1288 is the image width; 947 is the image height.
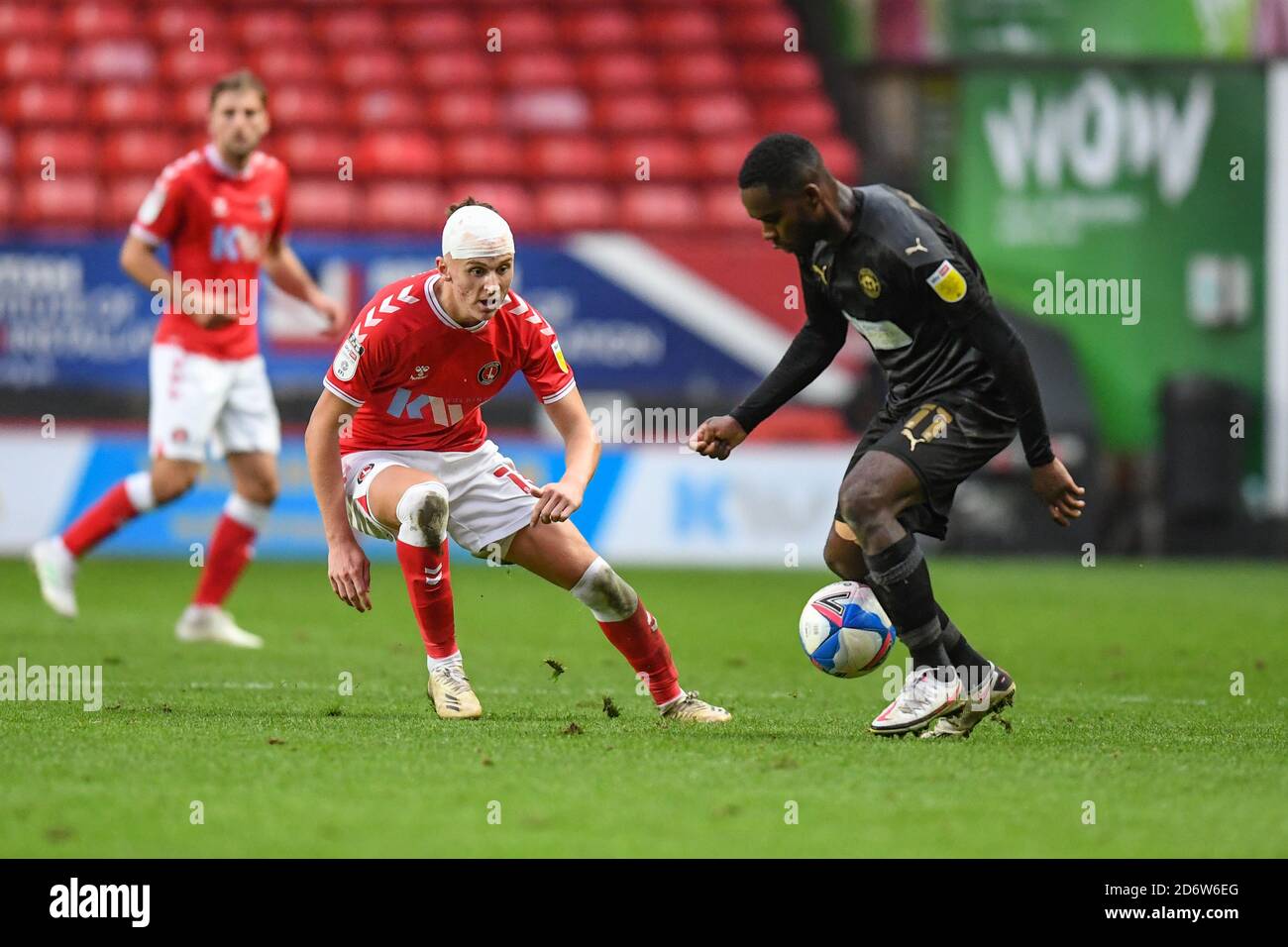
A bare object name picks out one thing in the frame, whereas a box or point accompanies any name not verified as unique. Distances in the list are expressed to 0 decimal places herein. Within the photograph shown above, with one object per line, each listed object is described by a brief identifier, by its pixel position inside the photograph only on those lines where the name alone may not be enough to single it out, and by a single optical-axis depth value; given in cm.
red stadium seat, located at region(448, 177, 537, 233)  1577
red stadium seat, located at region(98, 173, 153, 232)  1499
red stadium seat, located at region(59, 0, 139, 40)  1708
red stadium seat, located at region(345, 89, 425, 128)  1664
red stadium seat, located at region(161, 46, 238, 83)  1686
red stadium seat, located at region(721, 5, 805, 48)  1789
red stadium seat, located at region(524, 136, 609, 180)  1638
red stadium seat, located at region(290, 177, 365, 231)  1540
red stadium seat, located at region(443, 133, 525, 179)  1625
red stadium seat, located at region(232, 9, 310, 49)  1739
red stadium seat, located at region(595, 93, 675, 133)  1697
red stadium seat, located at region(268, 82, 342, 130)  1650
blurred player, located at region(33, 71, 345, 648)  848
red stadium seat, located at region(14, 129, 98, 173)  1560
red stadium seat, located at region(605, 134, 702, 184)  1653
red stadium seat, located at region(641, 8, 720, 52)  1789
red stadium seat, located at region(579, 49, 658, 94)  1736
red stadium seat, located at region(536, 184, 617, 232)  1593
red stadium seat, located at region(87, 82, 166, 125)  1620
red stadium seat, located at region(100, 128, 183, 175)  1570
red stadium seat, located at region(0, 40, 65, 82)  1659
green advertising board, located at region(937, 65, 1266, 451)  1636
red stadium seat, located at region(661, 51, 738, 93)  1752
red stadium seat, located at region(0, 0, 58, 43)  1695
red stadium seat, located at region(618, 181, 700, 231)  1614
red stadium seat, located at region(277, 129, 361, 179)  1602
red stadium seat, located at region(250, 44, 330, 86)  1698
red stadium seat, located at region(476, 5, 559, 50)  1762
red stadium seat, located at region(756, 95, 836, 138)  1694
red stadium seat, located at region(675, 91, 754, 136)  1702
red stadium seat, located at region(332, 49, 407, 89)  1712
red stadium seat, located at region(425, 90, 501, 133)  1677
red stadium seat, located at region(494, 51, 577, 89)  1727
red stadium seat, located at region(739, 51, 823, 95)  1742
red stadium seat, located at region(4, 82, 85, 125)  1611
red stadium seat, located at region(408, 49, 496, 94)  1716
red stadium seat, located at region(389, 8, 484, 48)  1756
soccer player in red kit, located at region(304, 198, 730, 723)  557
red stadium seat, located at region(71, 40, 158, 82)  1670
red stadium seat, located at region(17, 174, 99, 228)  1508
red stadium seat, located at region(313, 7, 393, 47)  1755
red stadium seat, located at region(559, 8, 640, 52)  1777
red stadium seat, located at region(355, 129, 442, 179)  1605
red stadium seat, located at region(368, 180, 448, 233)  1548
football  569
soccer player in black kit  530
